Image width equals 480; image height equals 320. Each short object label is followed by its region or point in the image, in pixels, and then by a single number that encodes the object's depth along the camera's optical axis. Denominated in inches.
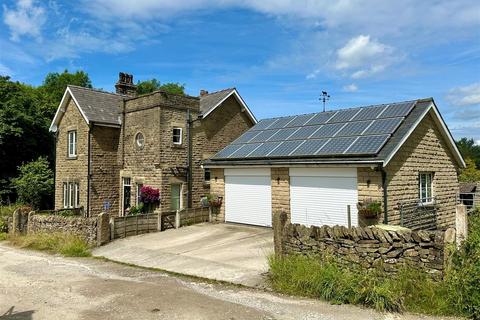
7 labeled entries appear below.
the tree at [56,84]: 1513.3
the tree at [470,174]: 2038.1
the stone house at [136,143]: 839.1
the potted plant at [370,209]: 556.5
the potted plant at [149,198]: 812.6
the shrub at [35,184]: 1062.4
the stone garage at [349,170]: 582.6
